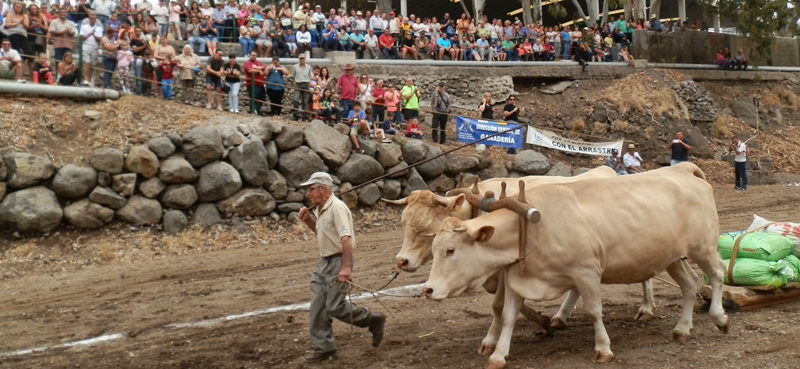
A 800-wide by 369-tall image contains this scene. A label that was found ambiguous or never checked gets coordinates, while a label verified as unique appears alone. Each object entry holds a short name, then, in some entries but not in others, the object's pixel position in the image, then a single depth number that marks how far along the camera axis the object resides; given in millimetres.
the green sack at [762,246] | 9805
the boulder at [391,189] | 18781
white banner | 22516
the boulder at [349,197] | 18062
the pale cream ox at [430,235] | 8695
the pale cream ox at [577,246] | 7938
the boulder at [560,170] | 20775
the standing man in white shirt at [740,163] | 23644
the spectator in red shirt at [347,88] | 20484
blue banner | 21216
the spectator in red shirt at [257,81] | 19625
